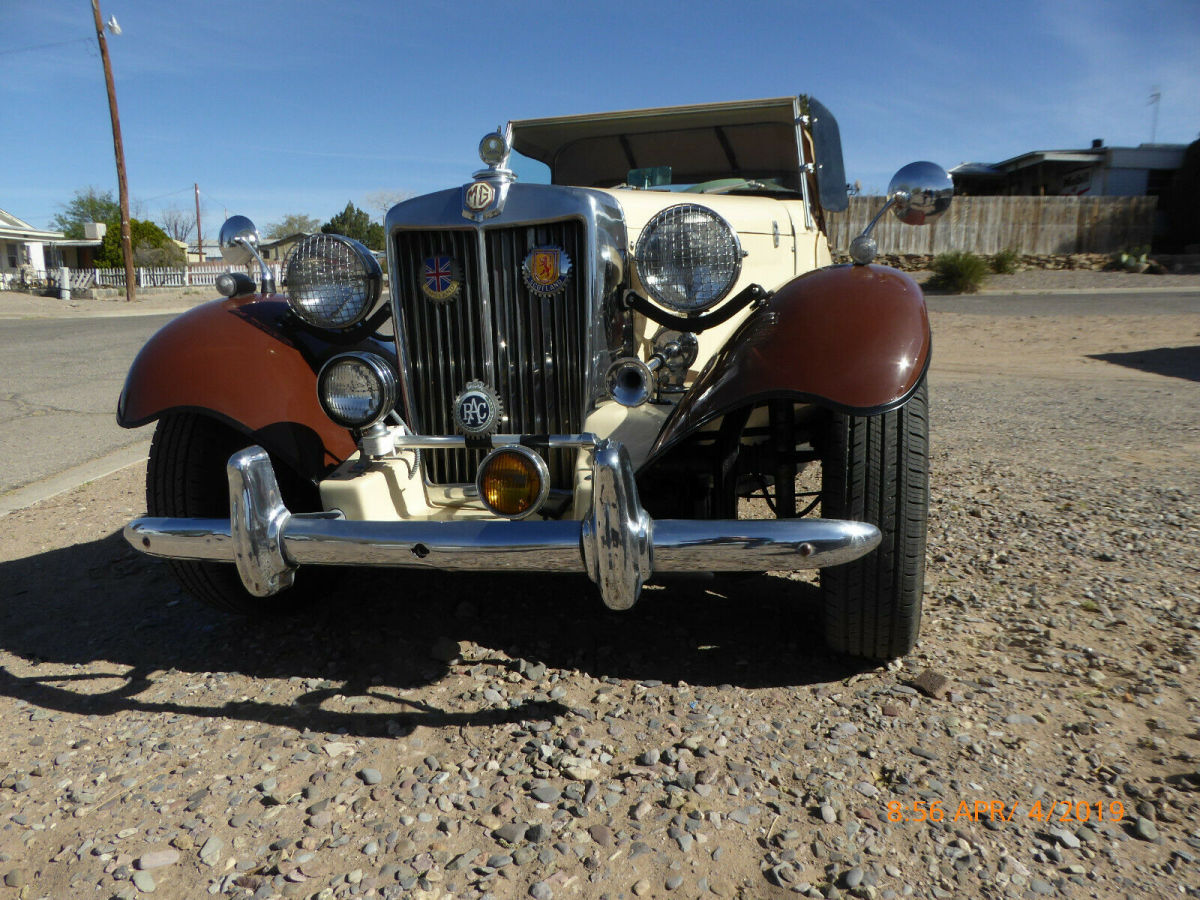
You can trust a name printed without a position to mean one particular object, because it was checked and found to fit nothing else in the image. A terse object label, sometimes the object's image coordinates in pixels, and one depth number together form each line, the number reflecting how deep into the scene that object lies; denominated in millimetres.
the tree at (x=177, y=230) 64625
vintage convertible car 2037
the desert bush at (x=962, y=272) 19484
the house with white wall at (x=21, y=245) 37875
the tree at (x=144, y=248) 37250
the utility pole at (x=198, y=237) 53350
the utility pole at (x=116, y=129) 22922
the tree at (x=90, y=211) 54938
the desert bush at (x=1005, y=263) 21609
